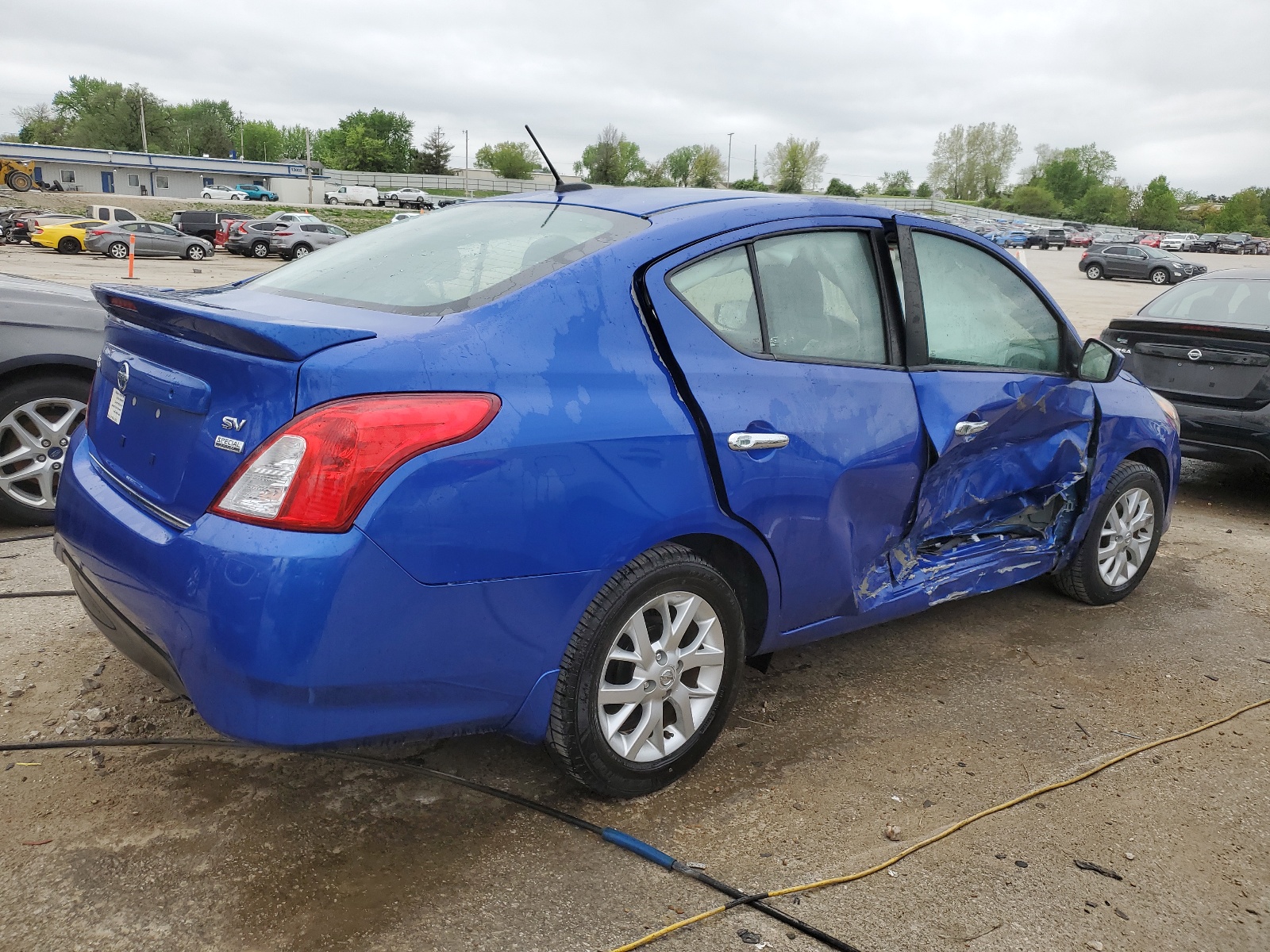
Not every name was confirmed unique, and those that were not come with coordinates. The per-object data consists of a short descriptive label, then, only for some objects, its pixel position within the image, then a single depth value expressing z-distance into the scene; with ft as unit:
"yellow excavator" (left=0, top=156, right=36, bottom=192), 198.29
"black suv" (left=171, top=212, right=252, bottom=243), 124.77
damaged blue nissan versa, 7.00
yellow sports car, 101.96
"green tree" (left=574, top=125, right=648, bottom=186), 319.25
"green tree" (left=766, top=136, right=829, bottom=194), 367.25
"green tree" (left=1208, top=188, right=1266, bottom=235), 385.91
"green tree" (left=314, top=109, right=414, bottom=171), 353.92
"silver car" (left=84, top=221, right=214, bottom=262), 99.81
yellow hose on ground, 7.39
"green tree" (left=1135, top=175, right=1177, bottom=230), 399.65
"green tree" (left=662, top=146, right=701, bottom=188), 433.07
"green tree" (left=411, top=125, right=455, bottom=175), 331.36
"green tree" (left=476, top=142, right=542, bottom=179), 399.85
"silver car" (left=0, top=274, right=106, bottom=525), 15.30
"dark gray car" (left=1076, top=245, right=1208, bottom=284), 135.38
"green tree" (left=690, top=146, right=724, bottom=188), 381.81
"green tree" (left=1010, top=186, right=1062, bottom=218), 394.93
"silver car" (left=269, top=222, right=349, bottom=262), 109.91
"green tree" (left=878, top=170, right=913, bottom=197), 460.96
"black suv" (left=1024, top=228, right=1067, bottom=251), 221.25
